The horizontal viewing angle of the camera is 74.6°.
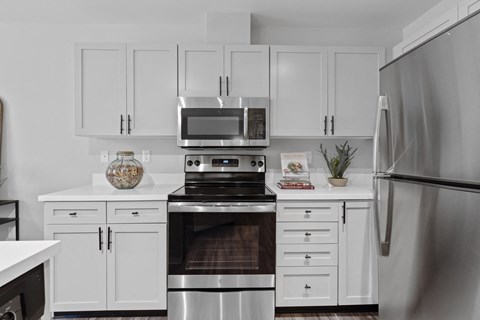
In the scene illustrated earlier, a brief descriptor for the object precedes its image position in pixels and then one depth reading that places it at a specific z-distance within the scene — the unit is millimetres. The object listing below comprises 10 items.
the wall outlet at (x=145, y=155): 2838
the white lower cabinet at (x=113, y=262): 2168
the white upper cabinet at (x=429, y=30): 1764
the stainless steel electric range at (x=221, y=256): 2143
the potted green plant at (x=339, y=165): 2727
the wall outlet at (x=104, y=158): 2836
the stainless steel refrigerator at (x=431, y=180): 1046
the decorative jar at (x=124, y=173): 2436
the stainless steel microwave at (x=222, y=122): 2457
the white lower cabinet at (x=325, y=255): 2240
